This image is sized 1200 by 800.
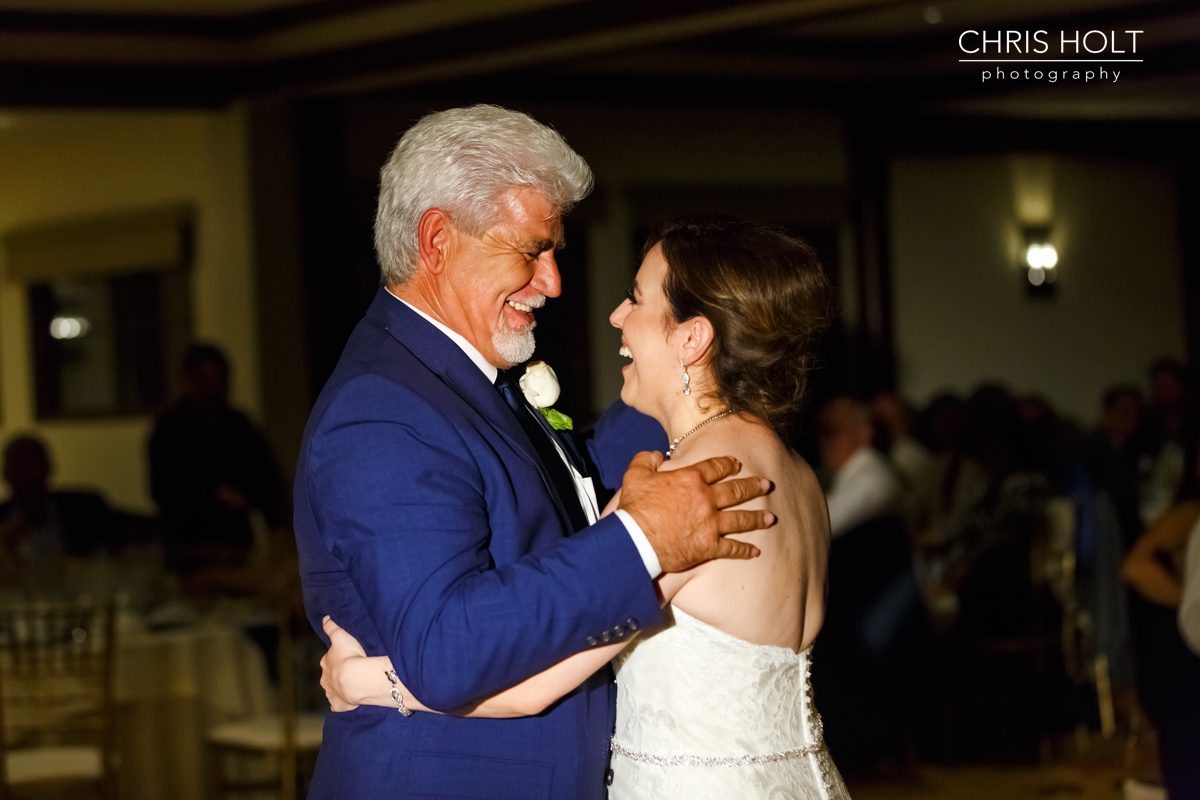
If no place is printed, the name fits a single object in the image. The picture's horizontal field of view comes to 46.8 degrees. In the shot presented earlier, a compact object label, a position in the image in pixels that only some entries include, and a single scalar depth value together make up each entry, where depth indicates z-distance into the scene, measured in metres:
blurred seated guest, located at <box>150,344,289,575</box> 6.18
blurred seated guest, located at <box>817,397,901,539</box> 5.57
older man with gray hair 1.46
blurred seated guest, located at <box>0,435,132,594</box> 5.07
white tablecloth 4.76
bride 1.80
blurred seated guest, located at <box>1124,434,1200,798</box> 3.77
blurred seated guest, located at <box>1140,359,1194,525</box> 7.16
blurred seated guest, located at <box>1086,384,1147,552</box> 6.84
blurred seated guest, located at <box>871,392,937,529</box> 7.29
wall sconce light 9.95
